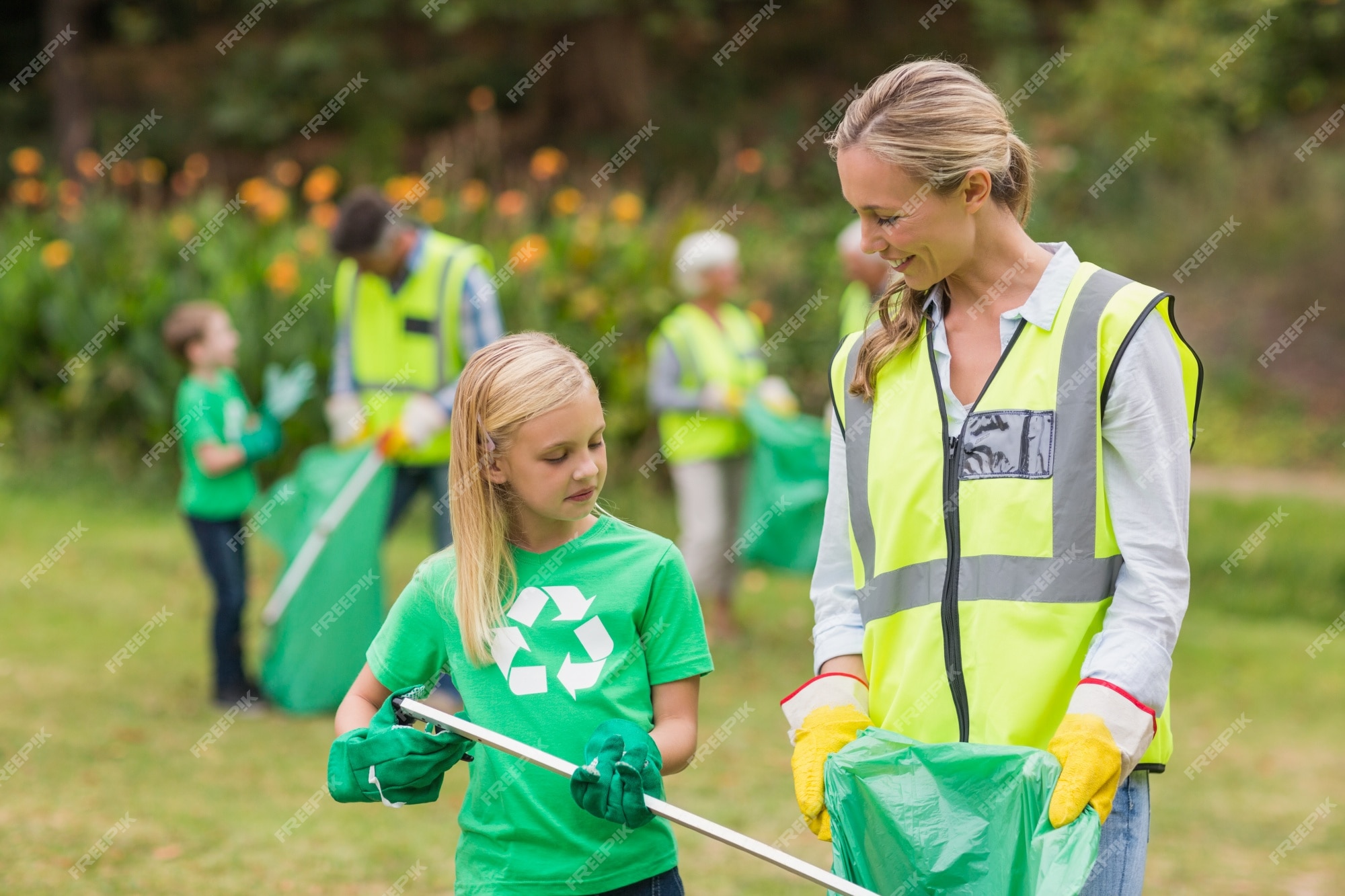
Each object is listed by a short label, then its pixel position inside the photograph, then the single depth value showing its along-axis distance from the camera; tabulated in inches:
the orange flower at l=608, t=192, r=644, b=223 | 411.2
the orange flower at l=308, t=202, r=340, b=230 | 423.2
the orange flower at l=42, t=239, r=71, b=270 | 409.7
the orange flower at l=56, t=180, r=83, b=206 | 434.6
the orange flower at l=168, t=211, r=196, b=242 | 424.2
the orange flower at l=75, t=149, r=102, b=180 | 397.7
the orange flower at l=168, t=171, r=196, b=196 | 678.4
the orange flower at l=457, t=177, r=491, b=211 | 431.2
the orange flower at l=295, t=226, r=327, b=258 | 410.3
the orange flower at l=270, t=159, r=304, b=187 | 446.7
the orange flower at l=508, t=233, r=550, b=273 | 384.5
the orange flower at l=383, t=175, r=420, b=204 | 405.4
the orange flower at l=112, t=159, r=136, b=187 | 443.1
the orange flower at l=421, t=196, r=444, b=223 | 427.5
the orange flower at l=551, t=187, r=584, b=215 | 419.8
